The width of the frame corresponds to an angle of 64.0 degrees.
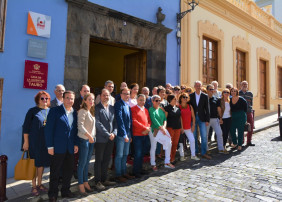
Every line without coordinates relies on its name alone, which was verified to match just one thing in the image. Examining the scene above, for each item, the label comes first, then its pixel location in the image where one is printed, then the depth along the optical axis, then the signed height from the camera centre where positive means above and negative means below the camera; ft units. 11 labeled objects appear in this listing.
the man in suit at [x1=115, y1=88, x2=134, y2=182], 13.21 -0.97
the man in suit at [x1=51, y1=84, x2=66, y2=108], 13.41 +1.19
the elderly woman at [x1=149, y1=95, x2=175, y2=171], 14.92 -0.46
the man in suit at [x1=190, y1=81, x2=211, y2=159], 17.46 +0.53
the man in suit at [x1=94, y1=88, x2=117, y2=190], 12.32 -1.15
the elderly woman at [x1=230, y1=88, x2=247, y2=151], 19.35 +0.57
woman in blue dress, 11.50 -1.16
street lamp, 26.93 +12.27
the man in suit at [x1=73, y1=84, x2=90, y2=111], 13.99 +1.25
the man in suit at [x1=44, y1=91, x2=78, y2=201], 10.65 -1.27
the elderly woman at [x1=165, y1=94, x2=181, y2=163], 15.96 -0.13
